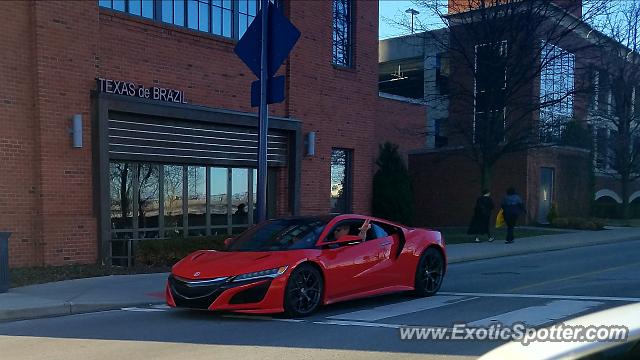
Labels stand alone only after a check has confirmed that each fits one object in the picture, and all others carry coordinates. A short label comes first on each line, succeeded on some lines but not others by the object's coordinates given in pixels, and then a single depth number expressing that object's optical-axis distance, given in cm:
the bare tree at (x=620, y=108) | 2791
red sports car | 777
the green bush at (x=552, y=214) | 2791
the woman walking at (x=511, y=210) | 1928
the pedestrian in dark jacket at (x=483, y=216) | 1961
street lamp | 2328
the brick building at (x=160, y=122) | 1306
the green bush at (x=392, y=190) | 2209
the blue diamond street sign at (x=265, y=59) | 1234
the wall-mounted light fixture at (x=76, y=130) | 1346
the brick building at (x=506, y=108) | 2120
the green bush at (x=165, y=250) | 1330
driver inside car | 893
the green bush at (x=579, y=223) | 2645
